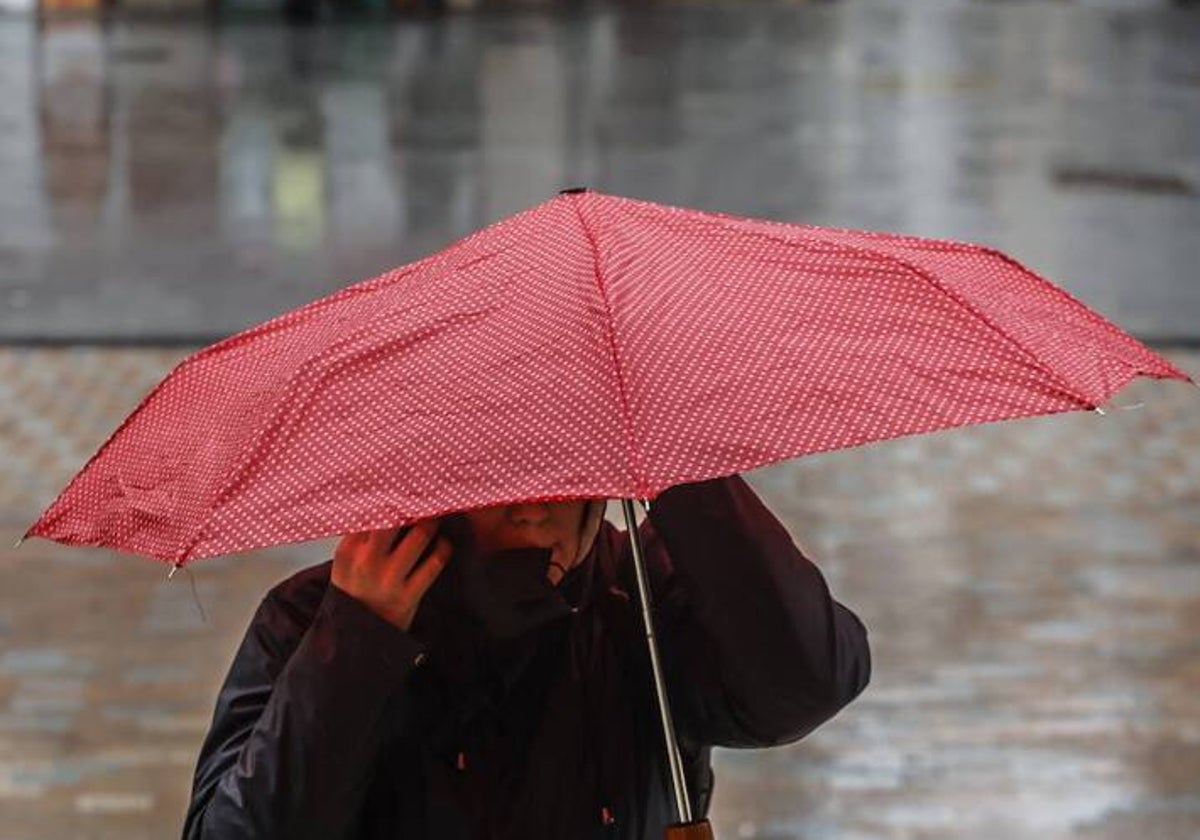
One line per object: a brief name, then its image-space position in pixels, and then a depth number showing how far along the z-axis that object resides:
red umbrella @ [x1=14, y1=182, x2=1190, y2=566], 4.77
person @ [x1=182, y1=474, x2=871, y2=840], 5.13
